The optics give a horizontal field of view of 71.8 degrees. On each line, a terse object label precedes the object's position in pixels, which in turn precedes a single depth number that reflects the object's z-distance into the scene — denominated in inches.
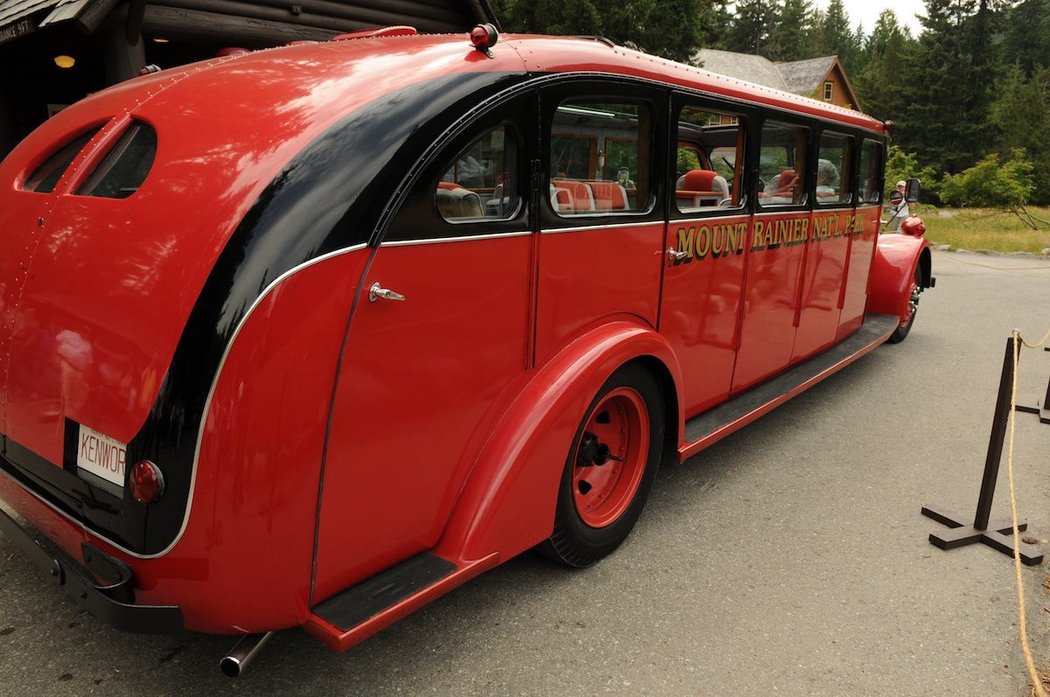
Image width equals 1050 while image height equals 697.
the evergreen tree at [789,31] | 2810.0
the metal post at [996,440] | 136.6
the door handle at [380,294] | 83.1
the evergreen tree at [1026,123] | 1615.4
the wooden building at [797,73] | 1605.6
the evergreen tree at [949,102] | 1685.5
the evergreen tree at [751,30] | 2856.8
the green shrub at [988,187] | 1136.2
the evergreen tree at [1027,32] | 2448.3
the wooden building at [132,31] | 238.2
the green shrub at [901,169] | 1213.7
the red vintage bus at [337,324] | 76.7
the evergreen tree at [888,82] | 1797.5
